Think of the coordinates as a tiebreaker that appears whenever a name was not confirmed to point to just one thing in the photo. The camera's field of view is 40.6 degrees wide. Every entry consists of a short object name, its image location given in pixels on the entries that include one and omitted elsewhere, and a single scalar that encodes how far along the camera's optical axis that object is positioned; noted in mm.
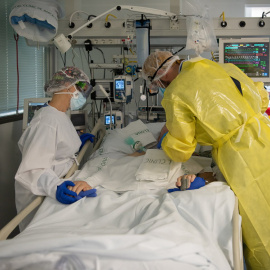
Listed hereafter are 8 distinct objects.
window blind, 3713
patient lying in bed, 2266
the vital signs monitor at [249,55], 3699
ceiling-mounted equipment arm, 3284
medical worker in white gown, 2279
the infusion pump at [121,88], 3402
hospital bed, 1308
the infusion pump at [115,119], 3488
